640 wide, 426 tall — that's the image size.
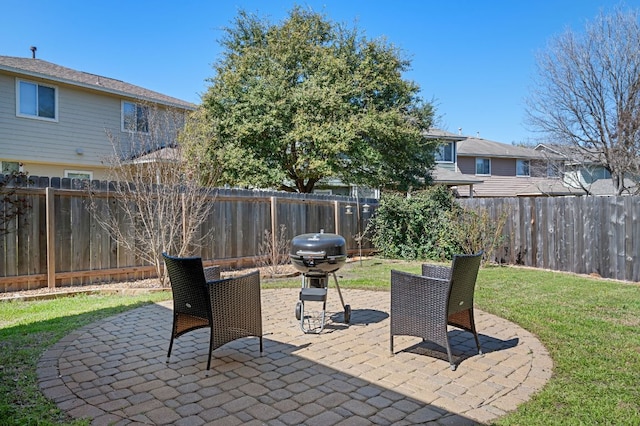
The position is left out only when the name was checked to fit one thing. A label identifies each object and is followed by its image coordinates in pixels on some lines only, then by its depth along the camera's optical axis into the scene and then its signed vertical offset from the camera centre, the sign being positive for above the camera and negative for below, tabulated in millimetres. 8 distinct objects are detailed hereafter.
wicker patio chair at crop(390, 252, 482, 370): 3641 -887
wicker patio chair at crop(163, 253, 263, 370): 3572 -867
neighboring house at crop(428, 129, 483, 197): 20531 +2303
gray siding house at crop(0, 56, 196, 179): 12805 +3253
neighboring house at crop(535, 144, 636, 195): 16188 +1753
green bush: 10258 -541
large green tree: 14211 +3631
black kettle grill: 4727 -627
